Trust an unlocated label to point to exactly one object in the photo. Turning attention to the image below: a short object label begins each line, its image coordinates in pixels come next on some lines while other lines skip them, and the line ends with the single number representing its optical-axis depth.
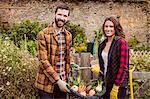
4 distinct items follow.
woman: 2.47
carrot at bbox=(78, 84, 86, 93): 2.61
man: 2.50
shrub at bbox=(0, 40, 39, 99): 3.55
